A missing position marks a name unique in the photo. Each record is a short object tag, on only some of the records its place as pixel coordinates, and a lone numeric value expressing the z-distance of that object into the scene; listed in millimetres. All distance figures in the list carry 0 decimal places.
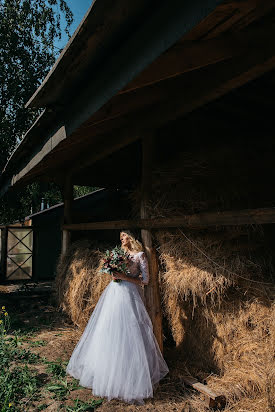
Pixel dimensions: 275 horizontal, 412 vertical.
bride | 2793
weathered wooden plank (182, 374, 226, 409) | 2611
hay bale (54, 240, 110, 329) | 4801
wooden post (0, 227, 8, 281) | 10805
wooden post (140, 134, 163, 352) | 3327
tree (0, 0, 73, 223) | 7914
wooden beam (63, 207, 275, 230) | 2254
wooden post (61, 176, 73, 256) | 6285
